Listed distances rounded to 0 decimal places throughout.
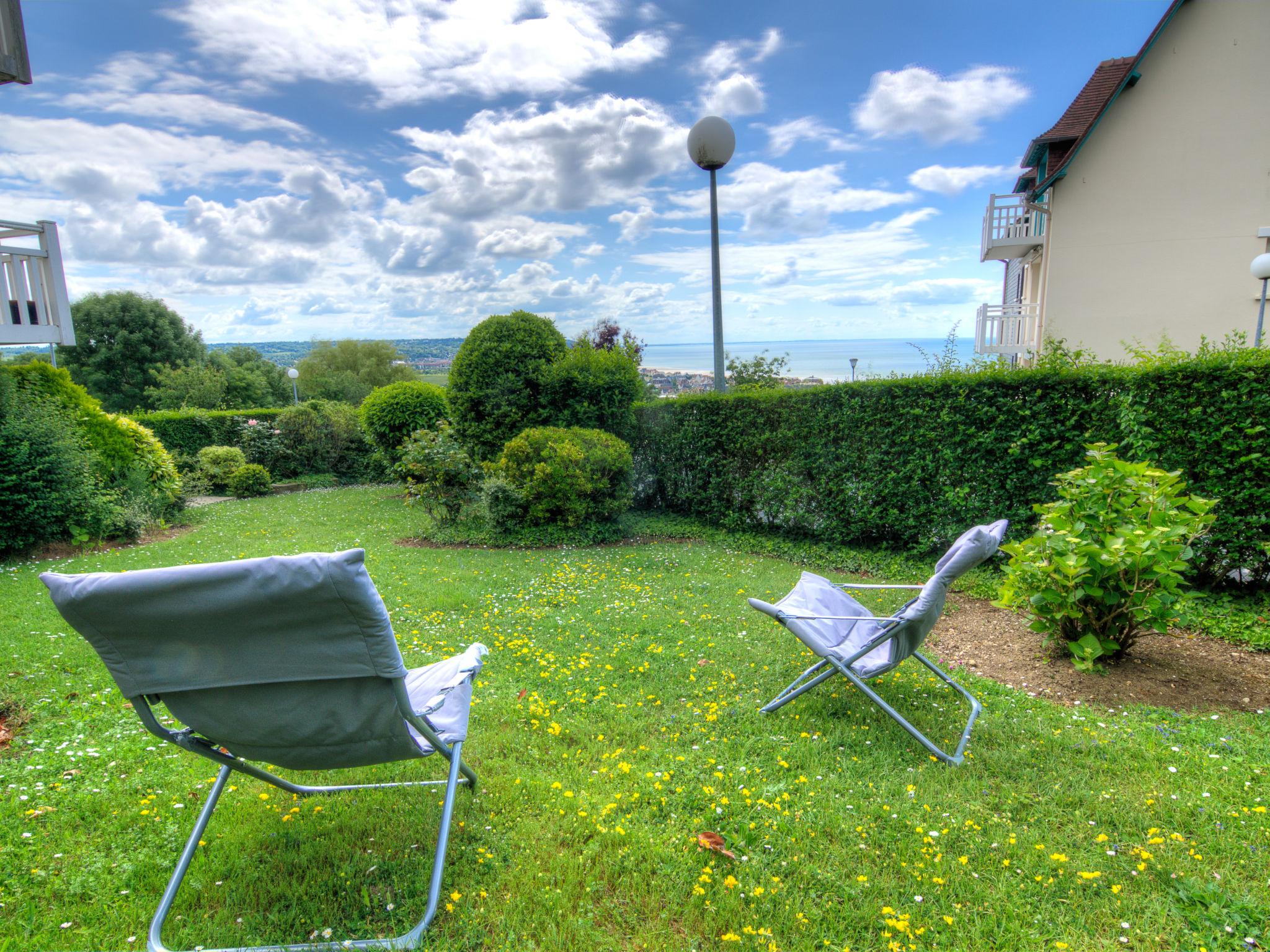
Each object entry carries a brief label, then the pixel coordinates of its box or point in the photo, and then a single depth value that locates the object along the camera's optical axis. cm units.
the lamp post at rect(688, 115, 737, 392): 749
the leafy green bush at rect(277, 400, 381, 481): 1612
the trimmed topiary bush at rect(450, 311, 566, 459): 984
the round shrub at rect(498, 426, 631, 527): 833
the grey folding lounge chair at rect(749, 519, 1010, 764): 300
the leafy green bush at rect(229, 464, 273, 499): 1407
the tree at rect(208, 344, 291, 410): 3759
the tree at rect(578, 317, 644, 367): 1847
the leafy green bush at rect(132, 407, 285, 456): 1538
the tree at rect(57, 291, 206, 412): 3438
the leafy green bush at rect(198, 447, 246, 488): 1453
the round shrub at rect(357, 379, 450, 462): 1308
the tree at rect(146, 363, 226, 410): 3038
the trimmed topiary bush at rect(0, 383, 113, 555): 736
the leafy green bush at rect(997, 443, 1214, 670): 352
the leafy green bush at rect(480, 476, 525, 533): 846
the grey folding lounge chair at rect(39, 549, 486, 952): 174
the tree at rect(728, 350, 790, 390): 1538
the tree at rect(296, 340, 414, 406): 4159
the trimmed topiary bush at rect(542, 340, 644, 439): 948
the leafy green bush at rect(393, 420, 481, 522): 877
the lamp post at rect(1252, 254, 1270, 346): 920
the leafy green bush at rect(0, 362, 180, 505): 867
